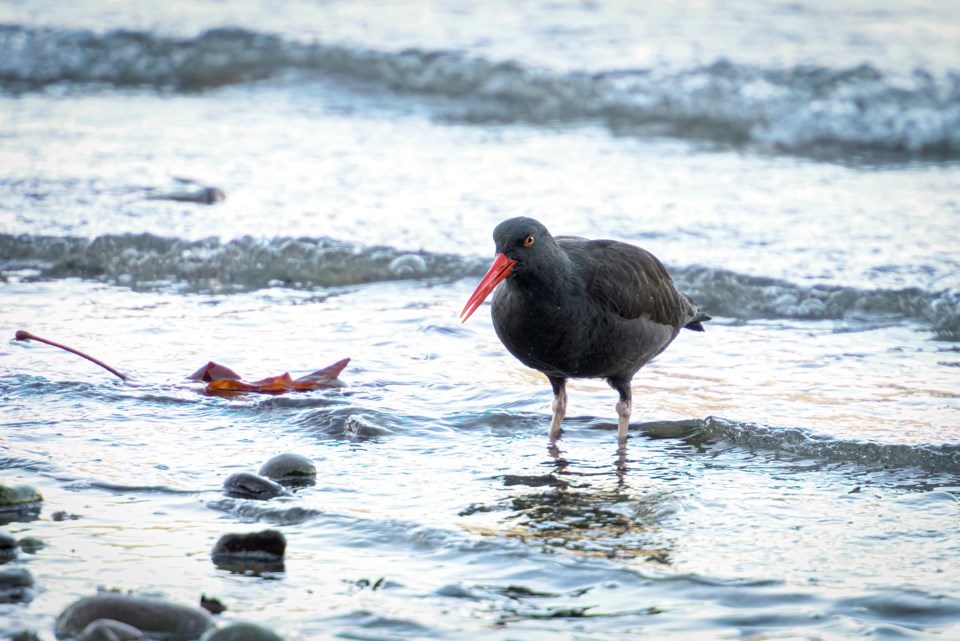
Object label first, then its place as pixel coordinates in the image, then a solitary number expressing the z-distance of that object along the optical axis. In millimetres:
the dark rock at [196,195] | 17156
